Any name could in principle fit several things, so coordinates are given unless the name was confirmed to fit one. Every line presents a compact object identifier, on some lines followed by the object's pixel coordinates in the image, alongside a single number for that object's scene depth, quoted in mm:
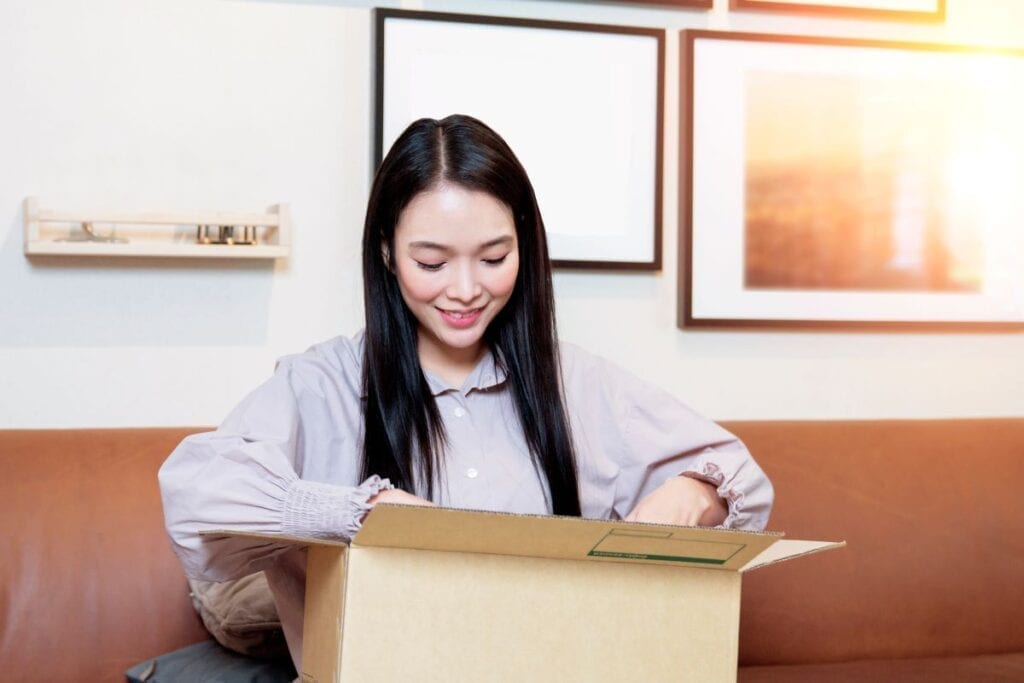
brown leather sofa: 1870
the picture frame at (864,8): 2420
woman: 1528
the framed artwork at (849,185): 2412
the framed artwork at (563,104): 2248
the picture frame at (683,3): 2377
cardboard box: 1043
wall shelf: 2043
